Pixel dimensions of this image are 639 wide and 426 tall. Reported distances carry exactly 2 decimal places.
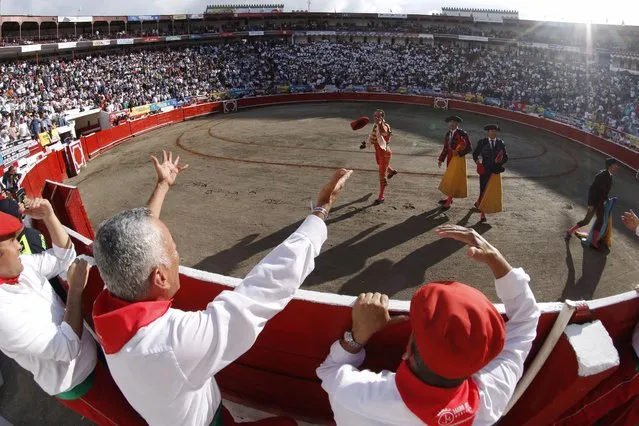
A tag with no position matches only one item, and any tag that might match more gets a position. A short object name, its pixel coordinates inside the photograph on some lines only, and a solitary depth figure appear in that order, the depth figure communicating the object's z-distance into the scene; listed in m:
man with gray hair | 1.61
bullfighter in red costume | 9.60
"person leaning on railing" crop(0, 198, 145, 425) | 2.09
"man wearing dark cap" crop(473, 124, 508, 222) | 8.48
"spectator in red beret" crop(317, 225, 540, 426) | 1.49
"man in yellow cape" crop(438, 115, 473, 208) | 9.29
